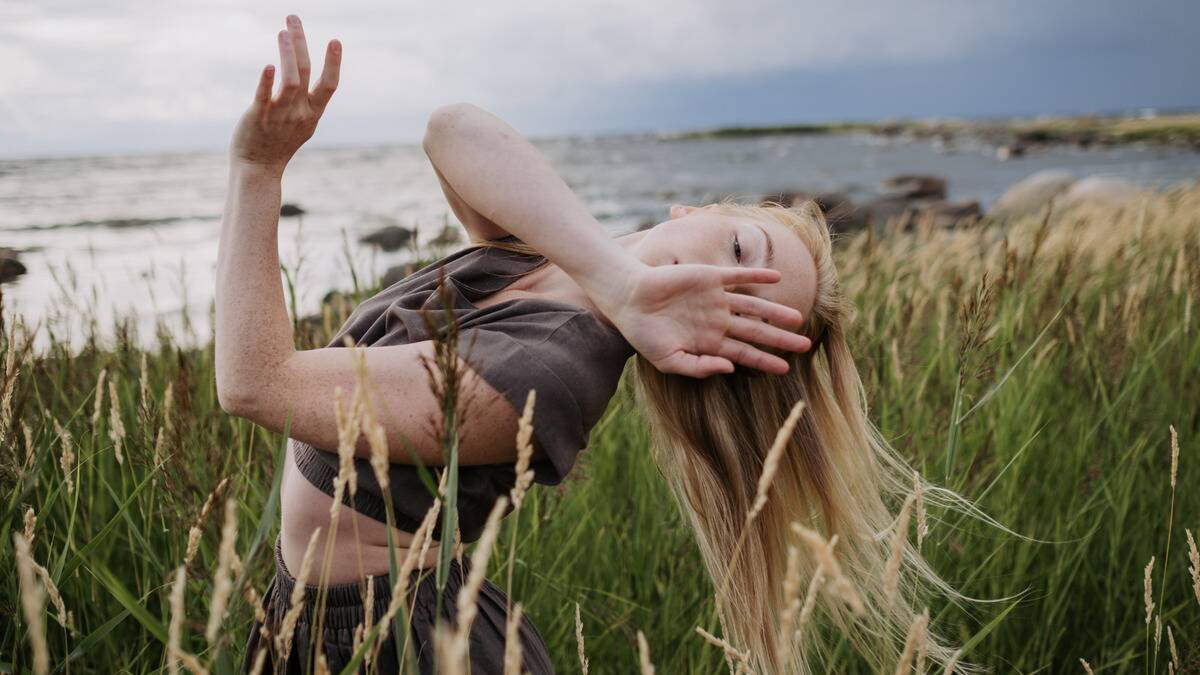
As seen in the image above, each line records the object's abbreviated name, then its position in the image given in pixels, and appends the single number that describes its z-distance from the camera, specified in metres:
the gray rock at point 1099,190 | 10.74
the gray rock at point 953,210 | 15.36
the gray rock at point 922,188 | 23.58
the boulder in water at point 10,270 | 5.82
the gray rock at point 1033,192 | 13.65
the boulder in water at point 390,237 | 11.60
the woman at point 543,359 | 1.20
